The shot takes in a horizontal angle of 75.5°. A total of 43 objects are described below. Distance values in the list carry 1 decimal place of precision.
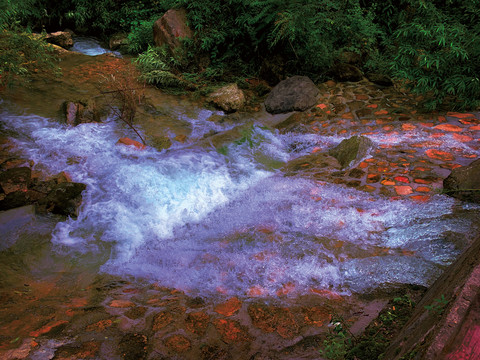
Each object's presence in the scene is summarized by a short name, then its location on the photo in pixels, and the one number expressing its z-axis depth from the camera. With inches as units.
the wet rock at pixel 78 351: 72.4
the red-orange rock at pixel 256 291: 106.4
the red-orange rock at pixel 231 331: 84.3
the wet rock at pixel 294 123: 233.1
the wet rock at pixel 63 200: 150.3
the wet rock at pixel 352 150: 179.8
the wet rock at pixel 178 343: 79.3
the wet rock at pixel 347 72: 266.7
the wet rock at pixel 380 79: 253.0
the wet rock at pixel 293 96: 248.5
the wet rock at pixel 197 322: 87.0
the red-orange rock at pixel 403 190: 148.6
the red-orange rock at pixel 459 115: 200.8
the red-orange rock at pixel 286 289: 105.9
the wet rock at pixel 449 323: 42.2
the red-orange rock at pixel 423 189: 147.0
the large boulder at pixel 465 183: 132.5
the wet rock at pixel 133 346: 75.3
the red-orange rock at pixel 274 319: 86.9
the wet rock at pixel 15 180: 147.6
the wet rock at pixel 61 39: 321.4
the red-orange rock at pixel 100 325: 84.5
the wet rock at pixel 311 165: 183.0
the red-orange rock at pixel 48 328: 80.8
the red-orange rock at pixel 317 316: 89.1
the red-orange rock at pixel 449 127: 190.5
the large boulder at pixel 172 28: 283.6
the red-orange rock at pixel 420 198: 140.9
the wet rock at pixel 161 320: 87.6
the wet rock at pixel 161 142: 209.6
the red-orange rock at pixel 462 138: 179.9
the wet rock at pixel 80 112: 211.9
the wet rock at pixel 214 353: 77.2
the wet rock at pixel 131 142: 204.1
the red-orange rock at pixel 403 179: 155.9
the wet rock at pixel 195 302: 99.0
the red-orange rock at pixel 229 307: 96.4
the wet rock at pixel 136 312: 92.2
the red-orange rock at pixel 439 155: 167.8
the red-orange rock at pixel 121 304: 99.0
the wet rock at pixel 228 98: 254.8
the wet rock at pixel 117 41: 337.1
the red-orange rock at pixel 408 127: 201.0
